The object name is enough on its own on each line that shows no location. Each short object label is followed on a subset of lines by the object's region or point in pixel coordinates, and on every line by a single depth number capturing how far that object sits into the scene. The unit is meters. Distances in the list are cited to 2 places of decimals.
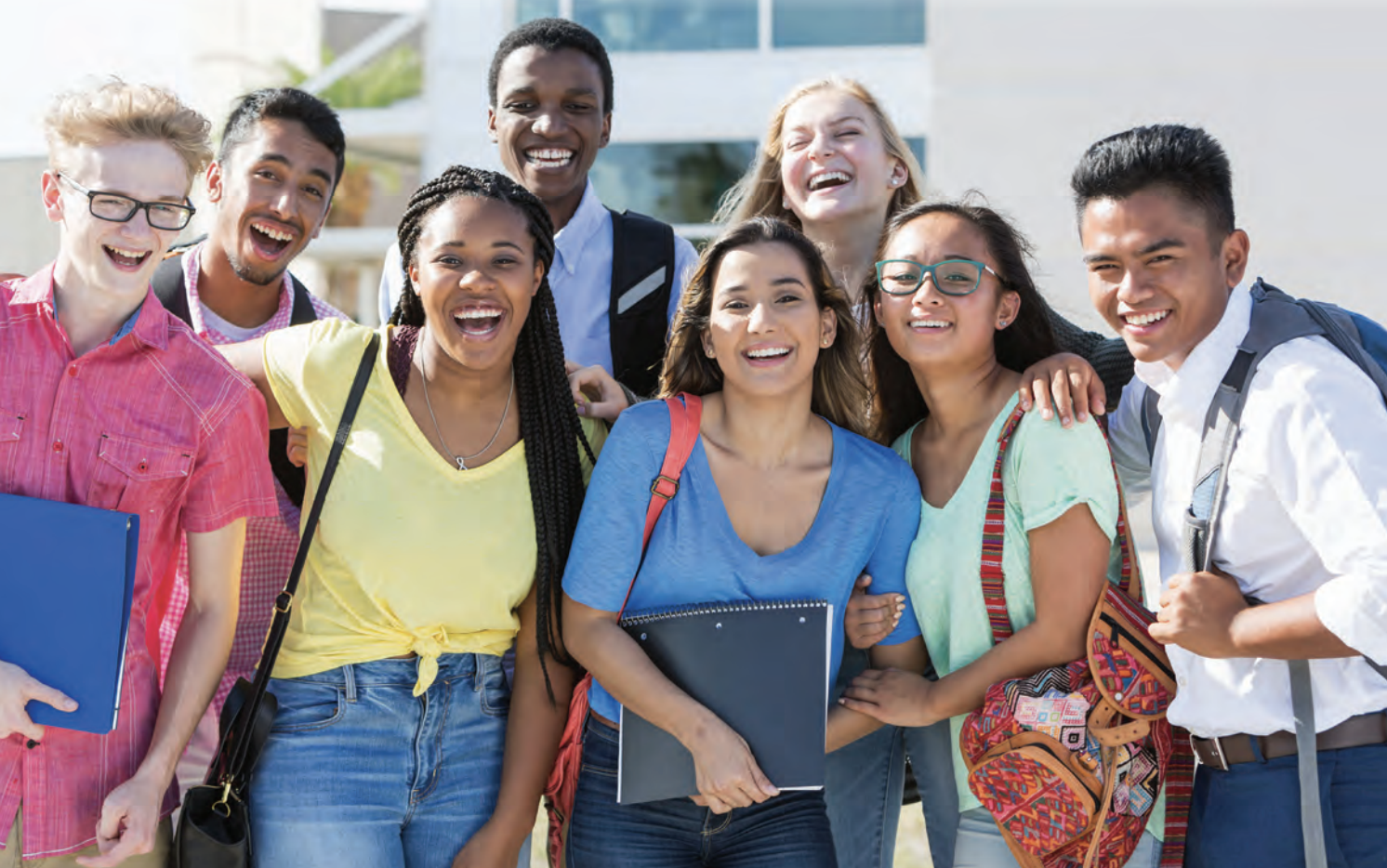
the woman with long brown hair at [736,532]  3.28
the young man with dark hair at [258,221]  4.36
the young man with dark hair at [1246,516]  2.90
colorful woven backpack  3.19
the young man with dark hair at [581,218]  4.43
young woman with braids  3.18
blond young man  2.89
